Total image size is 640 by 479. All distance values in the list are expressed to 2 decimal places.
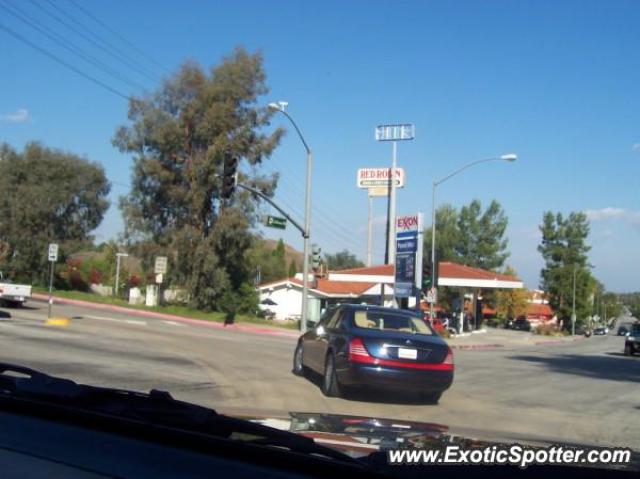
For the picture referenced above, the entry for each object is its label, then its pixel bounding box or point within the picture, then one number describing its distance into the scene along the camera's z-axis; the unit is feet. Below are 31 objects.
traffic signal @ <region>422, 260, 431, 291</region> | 122.52
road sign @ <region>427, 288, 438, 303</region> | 122.42
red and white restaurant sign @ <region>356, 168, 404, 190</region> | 215.72
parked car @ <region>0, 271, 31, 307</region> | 102.30
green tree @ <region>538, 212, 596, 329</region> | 278.87
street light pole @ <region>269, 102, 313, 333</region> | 108.17
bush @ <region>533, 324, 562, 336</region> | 225.11
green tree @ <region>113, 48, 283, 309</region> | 138.21
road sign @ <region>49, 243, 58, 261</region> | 90.48
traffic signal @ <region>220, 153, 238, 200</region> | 87.56
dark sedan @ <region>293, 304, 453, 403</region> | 35.27
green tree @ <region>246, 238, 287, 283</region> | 305.32
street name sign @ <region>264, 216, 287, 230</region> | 106.42
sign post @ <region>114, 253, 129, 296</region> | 186.54
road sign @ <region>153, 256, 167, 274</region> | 125.70
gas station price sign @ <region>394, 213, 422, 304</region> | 114.21
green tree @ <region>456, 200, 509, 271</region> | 260.62
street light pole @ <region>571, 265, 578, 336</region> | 264.93
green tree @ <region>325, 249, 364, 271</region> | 468.26
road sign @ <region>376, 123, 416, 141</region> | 204.44
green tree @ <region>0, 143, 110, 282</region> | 168.25
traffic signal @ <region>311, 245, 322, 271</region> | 116.26
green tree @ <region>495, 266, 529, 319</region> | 305.12
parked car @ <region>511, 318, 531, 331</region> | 289.33
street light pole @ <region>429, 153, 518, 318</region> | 123.95
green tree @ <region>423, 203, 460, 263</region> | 258.41
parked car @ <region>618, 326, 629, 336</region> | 266.42
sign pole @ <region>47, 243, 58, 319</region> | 90.43
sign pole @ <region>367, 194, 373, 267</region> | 226.38
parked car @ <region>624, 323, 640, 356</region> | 115.75
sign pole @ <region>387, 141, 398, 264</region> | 191.31
